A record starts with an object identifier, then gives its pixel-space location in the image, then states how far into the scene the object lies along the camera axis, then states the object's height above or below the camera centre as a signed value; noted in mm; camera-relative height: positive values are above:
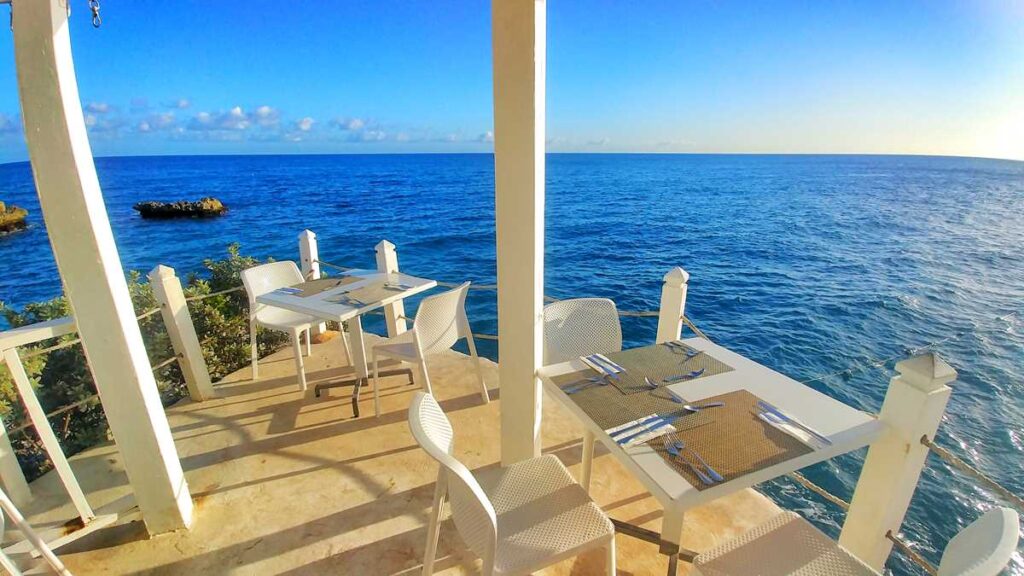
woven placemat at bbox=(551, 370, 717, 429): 1416 -860
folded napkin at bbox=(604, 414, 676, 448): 1319 -849
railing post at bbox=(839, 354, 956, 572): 1266 -919
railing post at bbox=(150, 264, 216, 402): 2736 -1150
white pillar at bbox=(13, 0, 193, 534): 1366 -388
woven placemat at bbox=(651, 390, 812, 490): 1196 -846
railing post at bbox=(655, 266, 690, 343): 2445 -874
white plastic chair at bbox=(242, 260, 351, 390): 3043 -1167
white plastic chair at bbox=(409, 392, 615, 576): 1114 -1101
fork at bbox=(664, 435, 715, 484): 1157 -851
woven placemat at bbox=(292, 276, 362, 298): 2908 -935
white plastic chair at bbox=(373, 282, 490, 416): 2545 -1097
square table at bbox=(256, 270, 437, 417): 2591 -934
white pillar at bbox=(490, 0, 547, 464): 1491 -243
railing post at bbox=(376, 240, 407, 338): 3445 -979
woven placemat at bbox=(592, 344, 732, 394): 1646 -859
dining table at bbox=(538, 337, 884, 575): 1188 -853
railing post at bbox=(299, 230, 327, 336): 3695 -902
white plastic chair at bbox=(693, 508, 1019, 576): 1169 -1099
